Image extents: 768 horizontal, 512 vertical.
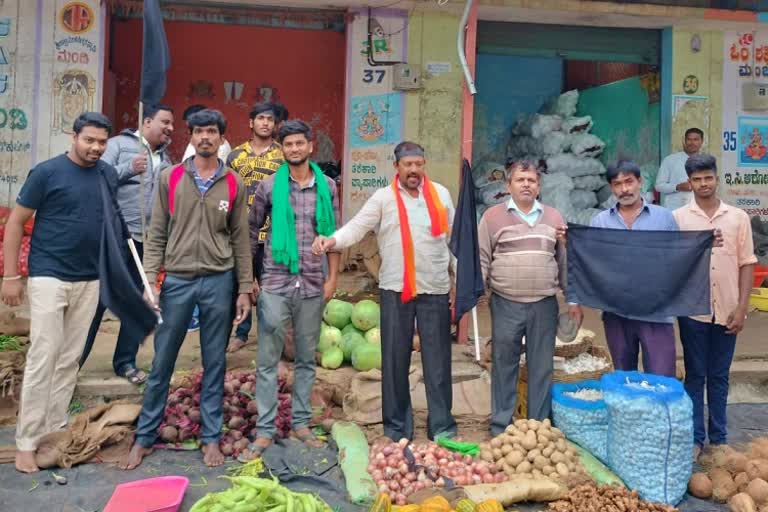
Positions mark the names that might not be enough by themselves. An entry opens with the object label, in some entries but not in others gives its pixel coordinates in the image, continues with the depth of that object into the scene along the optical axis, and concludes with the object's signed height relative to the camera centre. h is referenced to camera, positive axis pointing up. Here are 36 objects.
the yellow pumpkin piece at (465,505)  3.71 -1.24
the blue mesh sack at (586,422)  4.74 -1.00
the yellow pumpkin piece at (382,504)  3.59 -1.21
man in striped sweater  4.78 -0.08
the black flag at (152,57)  4.84 +1.45
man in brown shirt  4.47 +0.02
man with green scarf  4.58 +0.01
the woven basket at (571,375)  5.22 -0.75
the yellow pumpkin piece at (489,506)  3.71 -1.25
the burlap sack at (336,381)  5.70 -0.93
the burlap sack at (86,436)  4.44 -1.13
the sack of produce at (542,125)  10.14 +2.19
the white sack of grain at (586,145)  9.91 +1.85
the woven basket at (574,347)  5.47 -0.57
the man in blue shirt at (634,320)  4.65 -0.29
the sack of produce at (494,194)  9.80 +1.12
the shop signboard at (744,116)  9.41 +2.21
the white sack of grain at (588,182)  9.83 +1.32
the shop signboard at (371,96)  8.63 +2.16
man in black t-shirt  4.37 +0.06
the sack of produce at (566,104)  10.43 +2.57
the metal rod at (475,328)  5.23 -0.42
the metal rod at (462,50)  6.27 +2.08
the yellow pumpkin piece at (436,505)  3.66 -1.24
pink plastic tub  3.73 -1.28
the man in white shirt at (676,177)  8.02 +1.18
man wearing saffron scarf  4.71 -0.04
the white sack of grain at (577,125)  10.09 +2.17
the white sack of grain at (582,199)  9.66 +1.06
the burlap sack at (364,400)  5.19 -0.98
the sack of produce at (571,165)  9.81 +1.55
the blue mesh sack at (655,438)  4.12 -0.96
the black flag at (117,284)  4.40 -0.13
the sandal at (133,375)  5.44 -0.86
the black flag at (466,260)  4.87 +0.09
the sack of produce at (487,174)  10.20 +1.47
